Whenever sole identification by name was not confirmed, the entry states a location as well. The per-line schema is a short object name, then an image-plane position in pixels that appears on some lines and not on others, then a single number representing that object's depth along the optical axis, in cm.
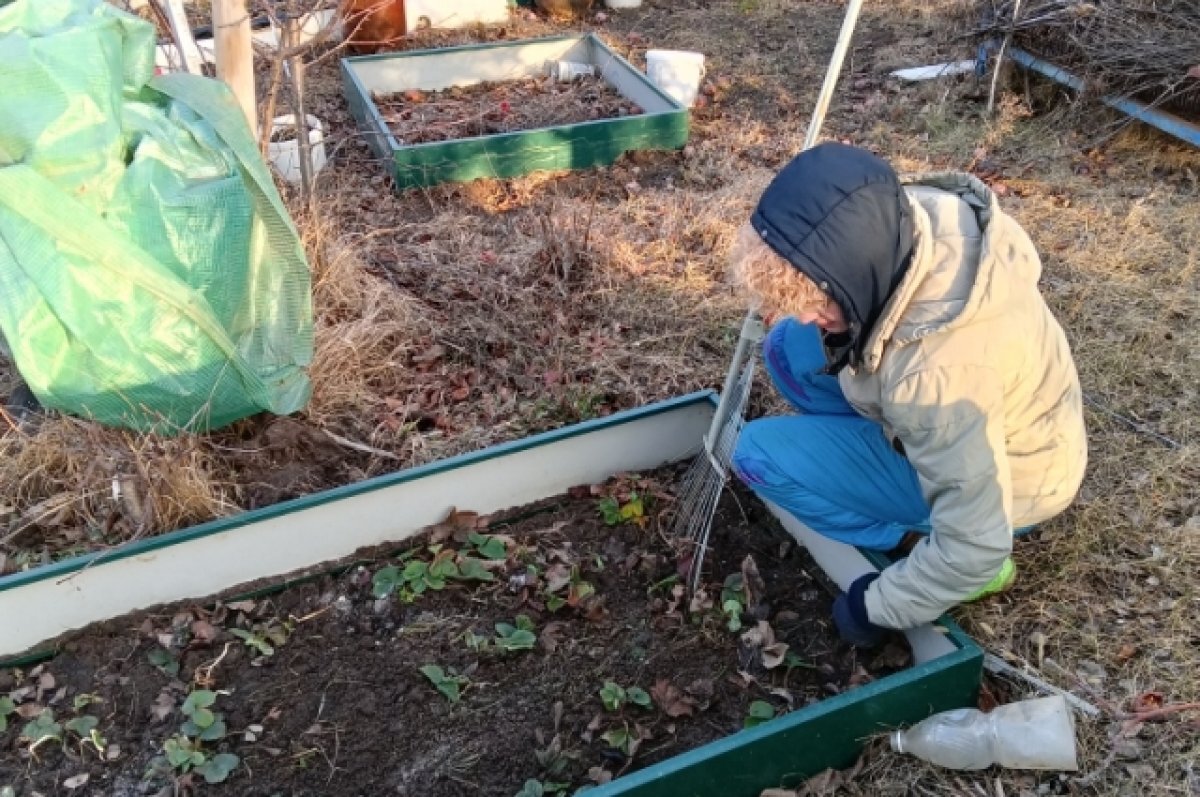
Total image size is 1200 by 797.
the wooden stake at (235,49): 320
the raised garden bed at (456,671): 221
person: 181
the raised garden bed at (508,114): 469
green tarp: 245
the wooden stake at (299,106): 353
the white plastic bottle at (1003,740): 209
